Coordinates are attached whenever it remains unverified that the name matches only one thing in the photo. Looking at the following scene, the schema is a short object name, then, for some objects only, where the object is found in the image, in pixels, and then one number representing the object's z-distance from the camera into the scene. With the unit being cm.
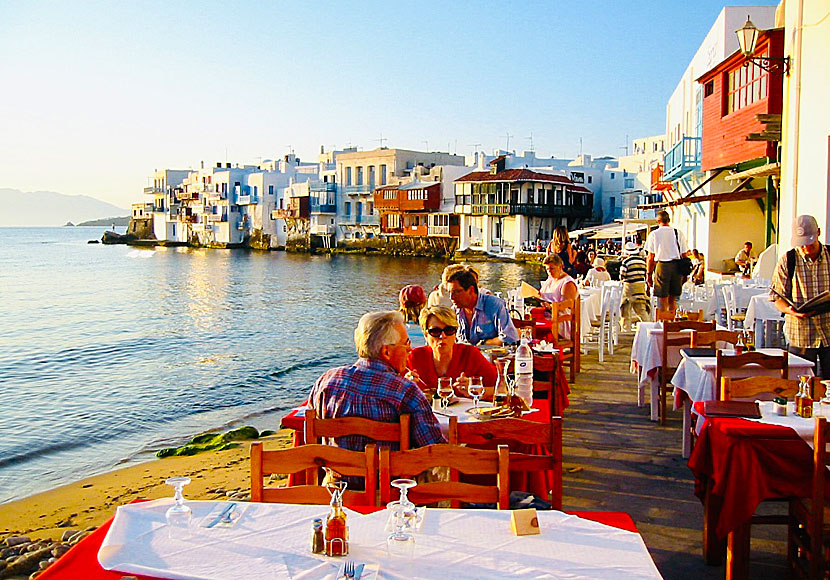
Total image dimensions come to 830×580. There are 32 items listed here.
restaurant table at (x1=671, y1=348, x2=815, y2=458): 561
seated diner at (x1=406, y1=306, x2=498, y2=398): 524
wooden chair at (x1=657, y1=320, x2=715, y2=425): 717
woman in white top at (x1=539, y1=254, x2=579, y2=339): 987
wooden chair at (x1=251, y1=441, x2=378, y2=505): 304
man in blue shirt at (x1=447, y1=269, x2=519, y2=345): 723
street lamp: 1164
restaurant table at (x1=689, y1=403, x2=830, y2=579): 379
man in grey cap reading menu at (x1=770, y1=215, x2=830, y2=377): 613
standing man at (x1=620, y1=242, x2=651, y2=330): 1318
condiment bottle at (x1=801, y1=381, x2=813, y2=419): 417
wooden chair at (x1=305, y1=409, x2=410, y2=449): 356
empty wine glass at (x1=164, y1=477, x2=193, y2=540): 272
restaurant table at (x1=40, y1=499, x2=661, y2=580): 238
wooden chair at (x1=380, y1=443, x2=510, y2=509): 297
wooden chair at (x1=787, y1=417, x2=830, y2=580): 343
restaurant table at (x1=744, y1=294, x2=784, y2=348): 985
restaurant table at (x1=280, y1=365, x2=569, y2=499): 407
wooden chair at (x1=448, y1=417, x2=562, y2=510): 322
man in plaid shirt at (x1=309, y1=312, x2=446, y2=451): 377
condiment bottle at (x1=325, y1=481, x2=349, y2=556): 247
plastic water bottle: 484
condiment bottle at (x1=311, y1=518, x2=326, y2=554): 249
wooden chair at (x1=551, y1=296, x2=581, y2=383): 890
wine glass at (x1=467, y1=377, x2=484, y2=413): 477
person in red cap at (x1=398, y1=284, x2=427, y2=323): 748
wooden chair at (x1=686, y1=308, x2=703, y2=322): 856
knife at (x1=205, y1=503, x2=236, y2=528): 276
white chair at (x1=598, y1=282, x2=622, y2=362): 1102
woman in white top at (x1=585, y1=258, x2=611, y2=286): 1506
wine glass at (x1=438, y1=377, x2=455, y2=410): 462
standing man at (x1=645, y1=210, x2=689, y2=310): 1199
